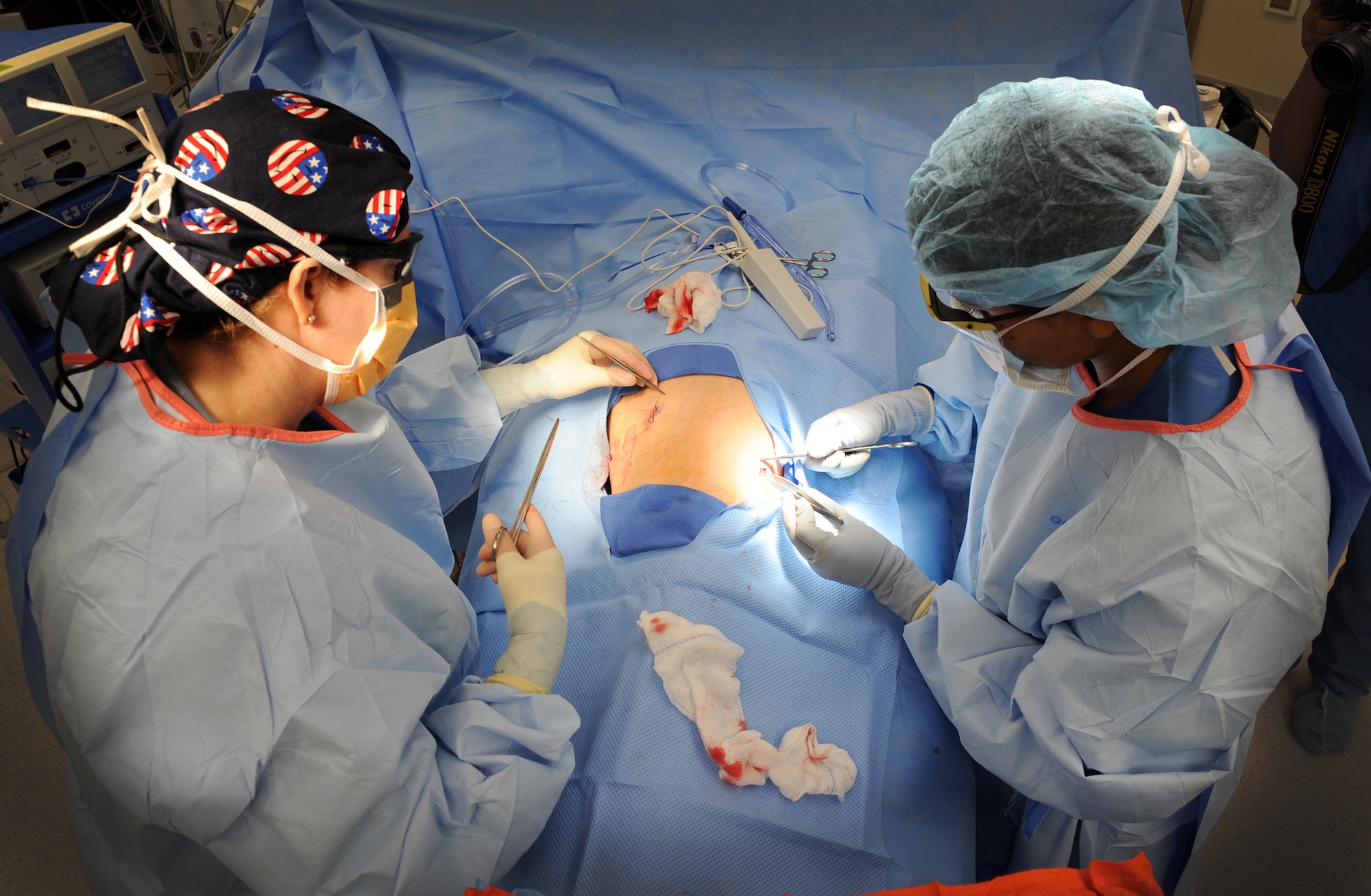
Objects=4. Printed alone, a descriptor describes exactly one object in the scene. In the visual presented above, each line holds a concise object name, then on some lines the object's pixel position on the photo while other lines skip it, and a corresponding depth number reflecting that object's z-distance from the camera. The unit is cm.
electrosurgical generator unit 214
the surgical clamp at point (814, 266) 218
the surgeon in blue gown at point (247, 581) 105
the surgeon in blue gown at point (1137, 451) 112
